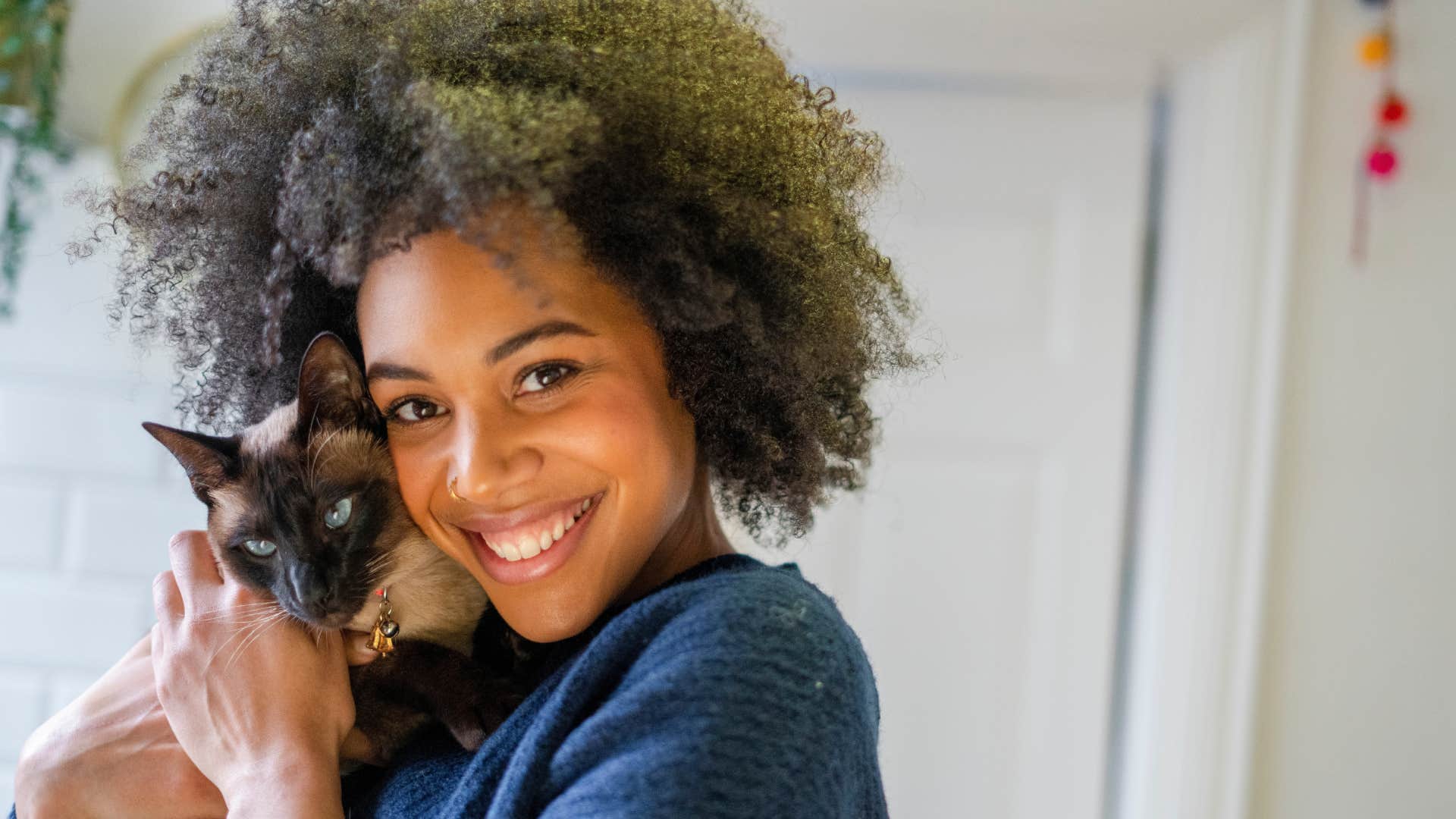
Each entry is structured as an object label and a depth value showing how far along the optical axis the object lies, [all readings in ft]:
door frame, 7.13
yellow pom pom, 7.00
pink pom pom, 7.05
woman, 2.70
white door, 7.66
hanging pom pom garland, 7.05
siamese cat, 3.76
